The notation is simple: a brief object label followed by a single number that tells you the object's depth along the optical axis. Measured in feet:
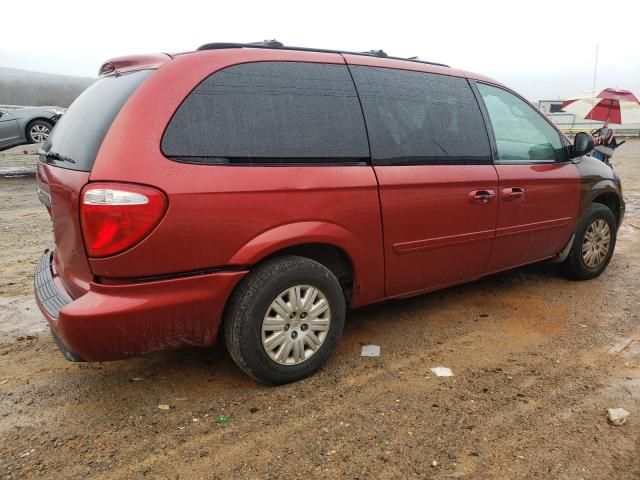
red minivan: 7.68
